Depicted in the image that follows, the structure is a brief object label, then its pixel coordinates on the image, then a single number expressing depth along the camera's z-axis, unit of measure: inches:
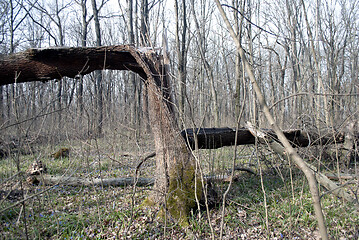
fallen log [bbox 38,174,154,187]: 168.5
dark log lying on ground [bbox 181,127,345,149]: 155.4
